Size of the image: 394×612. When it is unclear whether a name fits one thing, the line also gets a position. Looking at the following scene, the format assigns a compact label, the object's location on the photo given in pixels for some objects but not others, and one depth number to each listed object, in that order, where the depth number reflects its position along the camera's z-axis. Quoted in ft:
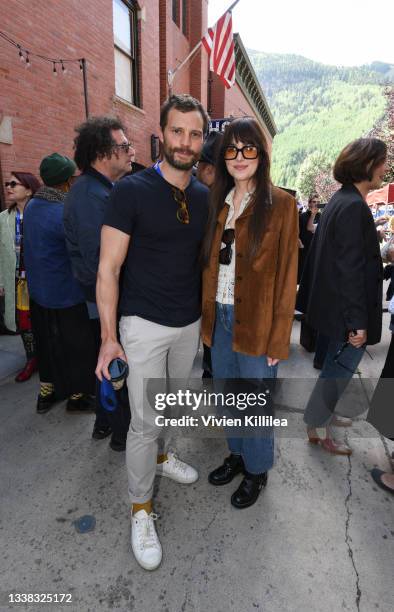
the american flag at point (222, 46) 24.95
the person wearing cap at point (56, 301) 8.93
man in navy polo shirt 5.34
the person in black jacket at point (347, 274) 6.87
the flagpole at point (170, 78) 30.99
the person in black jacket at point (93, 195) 7.26
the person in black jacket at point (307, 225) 19.30
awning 28.50
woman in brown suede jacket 5.70
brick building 15.85
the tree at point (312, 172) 157.75
